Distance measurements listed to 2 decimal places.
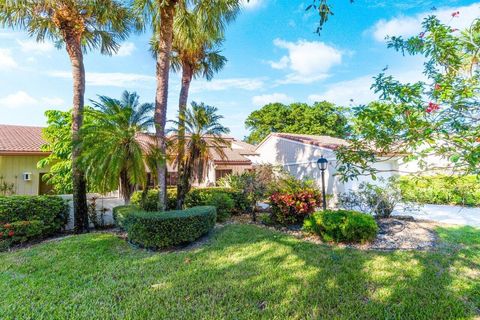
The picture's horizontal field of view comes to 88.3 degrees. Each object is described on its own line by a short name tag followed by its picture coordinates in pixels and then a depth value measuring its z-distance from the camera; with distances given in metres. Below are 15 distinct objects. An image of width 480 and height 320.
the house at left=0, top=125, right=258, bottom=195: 14.92
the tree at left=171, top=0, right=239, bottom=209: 9.68
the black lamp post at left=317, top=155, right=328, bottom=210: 10.21
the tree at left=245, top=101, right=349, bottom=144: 40.66
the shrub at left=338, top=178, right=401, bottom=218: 10.27
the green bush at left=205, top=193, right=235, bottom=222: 10.77
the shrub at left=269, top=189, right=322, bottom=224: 9.58
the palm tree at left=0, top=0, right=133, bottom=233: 8.51
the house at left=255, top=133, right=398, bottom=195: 16.41
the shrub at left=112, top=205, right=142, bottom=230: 9.00
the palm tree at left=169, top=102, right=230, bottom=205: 11.84
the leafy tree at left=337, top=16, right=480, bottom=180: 2.71
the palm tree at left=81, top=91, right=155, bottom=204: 8.48
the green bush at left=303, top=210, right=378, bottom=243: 7.29
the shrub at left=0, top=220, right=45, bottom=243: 7.45
